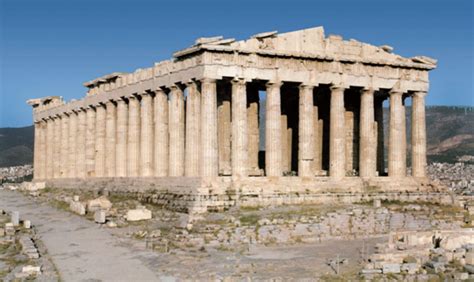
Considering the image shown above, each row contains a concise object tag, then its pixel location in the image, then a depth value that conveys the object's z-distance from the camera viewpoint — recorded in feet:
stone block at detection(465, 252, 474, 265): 87.10
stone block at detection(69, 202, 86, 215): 142.41
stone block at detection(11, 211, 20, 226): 126.50
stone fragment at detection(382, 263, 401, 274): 81.92
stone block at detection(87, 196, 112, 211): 144.25
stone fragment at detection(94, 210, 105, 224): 127.13
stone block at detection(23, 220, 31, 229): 124.41
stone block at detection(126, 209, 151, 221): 130.21
